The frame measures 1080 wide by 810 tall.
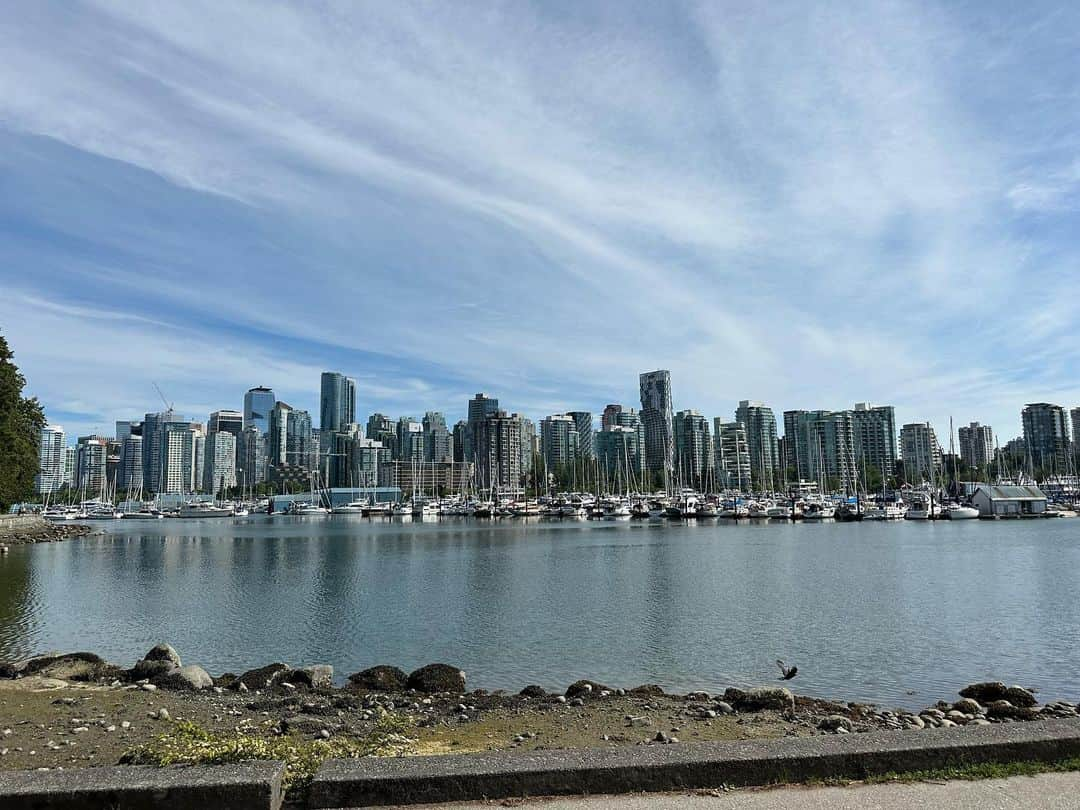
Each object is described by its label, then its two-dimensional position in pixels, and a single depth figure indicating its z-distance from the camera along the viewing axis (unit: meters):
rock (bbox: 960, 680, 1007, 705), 19.72
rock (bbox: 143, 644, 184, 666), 23.64
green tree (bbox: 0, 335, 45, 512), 74.88
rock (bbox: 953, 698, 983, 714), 18.05
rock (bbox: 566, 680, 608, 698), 19.66
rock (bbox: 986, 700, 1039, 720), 17.30
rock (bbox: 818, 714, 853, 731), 15.42
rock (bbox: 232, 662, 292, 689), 21.19
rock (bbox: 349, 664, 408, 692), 21.19
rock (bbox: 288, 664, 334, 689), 21.23
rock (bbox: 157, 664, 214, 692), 20.38
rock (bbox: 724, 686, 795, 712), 17.94
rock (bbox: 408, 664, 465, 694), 21.00
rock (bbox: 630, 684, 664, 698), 19.95
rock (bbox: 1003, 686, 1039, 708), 19.11
